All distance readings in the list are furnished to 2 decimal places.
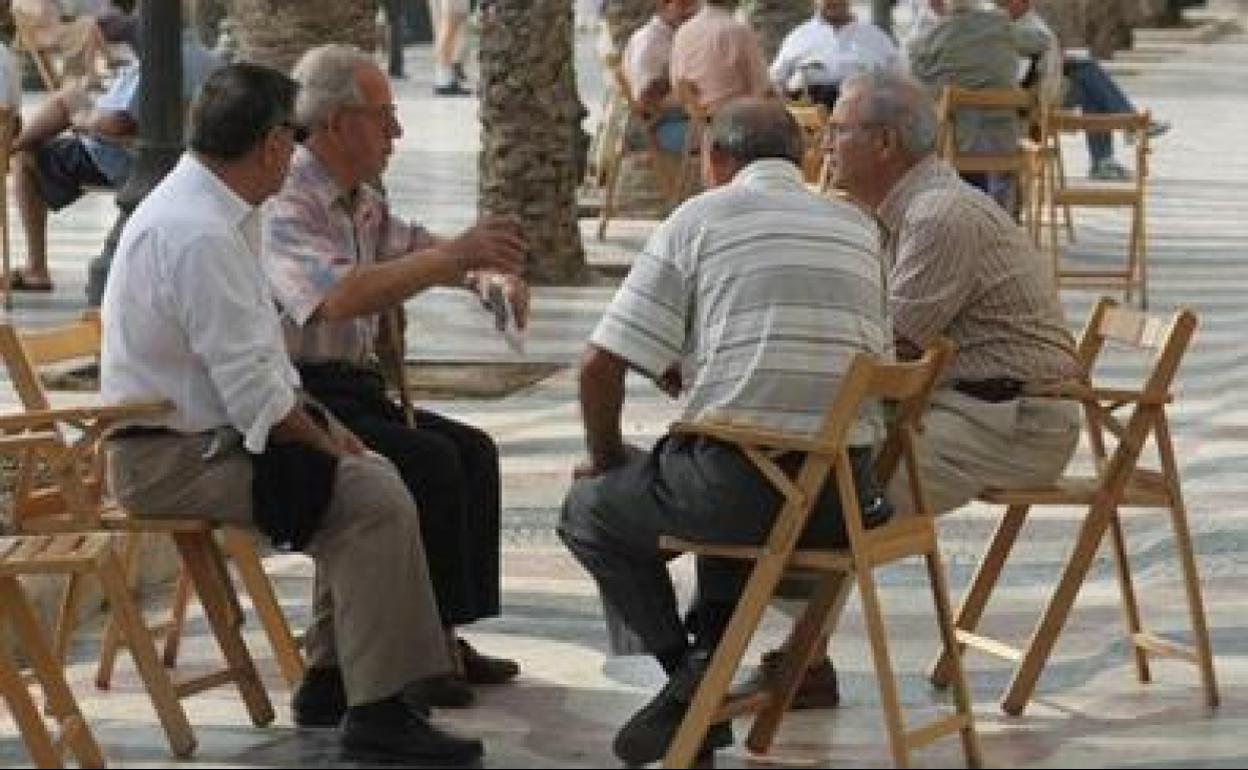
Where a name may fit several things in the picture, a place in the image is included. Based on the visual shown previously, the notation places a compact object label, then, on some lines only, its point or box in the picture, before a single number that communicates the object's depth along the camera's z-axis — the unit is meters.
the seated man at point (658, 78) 18.75
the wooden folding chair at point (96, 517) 7.65
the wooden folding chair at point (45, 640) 7.06
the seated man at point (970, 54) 17.55
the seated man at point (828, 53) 18.64
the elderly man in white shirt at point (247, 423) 7.46
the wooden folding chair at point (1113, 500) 8.12
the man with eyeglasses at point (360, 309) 7.95
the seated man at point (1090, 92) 19.41
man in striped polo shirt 7.36
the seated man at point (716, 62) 17.88
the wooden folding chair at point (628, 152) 18.75
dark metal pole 13.04
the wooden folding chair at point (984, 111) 16.55
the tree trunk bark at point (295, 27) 14.48
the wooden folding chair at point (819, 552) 7.13
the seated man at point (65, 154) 15.57
